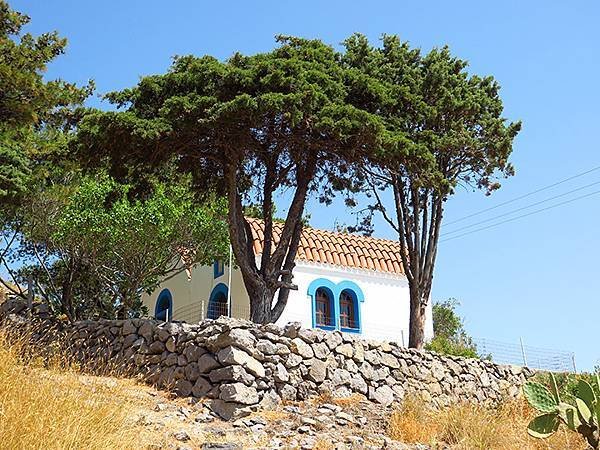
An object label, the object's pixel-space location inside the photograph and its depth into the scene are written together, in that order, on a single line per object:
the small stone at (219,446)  8.65
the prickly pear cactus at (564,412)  8.34
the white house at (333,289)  21.94
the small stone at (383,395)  12.85
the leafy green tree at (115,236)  19.02
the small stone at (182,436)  9.02
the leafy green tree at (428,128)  15.96
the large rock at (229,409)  10.78
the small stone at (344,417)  11.04
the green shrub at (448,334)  20.72
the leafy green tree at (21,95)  12.81
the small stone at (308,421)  10.52
